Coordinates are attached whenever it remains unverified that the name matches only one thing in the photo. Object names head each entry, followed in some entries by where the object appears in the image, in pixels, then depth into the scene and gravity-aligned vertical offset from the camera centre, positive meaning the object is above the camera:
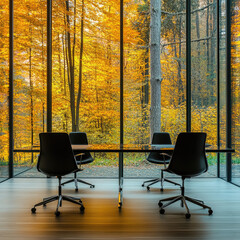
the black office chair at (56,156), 3.21 -0.50
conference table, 3.33 -0.43
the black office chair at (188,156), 3.19 -0.49
